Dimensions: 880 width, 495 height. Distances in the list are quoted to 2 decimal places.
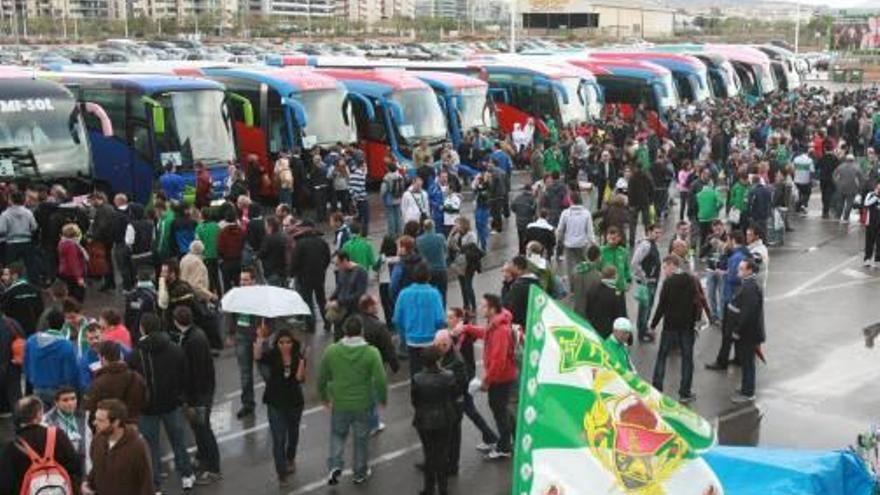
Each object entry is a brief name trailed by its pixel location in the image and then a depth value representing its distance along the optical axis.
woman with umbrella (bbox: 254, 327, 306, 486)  9.12
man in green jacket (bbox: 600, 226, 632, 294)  13.06
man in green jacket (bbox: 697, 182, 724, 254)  18.22
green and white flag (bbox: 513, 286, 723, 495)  5.46
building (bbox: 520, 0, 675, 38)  138.00
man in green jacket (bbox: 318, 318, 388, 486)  9.07
